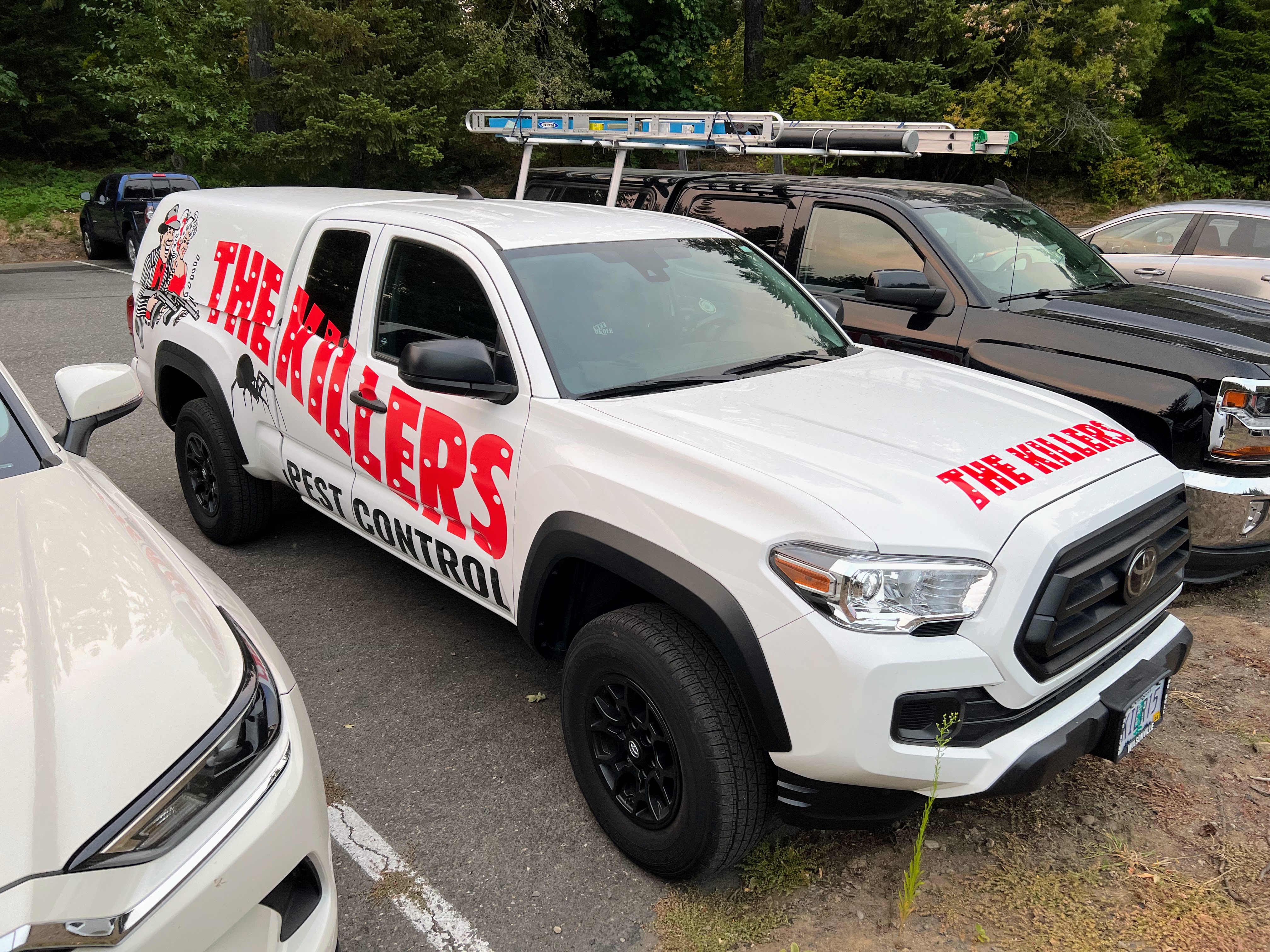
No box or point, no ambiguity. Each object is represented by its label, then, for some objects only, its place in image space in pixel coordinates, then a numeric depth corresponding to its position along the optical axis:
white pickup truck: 2.21
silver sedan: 7.58
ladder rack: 5.40
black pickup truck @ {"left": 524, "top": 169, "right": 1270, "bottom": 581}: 3.95
